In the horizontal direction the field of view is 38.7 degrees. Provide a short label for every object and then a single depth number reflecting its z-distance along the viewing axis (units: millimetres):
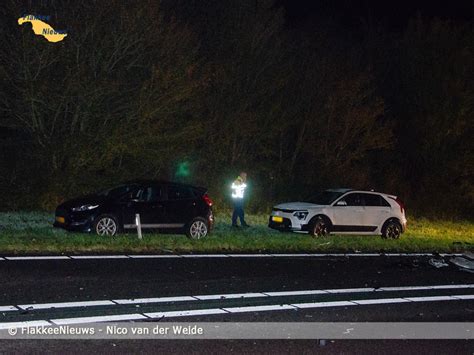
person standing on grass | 20219
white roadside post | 16519
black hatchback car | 16703
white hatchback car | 19812
